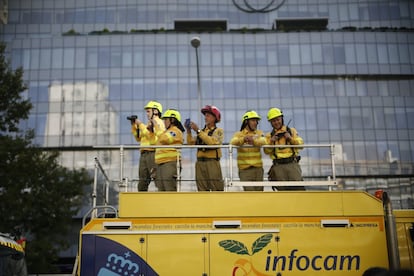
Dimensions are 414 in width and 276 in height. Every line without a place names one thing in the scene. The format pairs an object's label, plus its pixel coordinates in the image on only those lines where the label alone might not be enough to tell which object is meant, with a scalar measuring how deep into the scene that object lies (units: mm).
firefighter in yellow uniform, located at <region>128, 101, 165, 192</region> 9234
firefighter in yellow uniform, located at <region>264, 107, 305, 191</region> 8570
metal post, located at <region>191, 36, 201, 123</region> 15323
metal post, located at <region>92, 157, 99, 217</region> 7828
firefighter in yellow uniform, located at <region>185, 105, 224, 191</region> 8438
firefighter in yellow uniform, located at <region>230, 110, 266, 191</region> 8484
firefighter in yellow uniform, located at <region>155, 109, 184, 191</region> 8430
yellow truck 6906
